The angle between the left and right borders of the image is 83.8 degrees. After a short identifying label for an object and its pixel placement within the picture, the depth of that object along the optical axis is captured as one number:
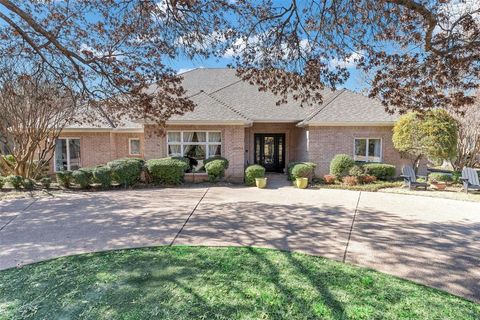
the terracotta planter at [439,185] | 11.68
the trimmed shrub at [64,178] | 11.65
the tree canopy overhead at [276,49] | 5.25
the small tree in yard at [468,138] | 14.31
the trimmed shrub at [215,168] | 12.78
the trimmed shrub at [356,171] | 13.18
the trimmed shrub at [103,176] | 11.55
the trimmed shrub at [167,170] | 12.48
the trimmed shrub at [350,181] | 12.54
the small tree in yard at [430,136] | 12.05
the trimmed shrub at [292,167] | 13.18
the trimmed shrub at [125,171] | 11.80
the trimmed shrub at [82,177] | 11.41
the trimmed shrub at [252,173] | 12.73
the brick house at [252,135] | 13.87
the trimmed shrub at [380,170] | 13.45
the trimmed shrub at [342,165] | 13.42
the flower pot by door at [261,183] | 12.16
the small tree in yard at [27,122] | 11.54
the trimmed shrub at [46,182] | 11.52
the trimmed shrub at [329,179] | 13.21
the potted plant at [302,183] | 12.27
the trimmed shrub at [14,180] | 11.20
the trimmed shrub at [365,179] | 12.97
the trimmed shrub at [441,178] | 13.46
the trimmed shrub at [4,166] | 12.96
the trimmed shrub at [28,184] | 11.43
